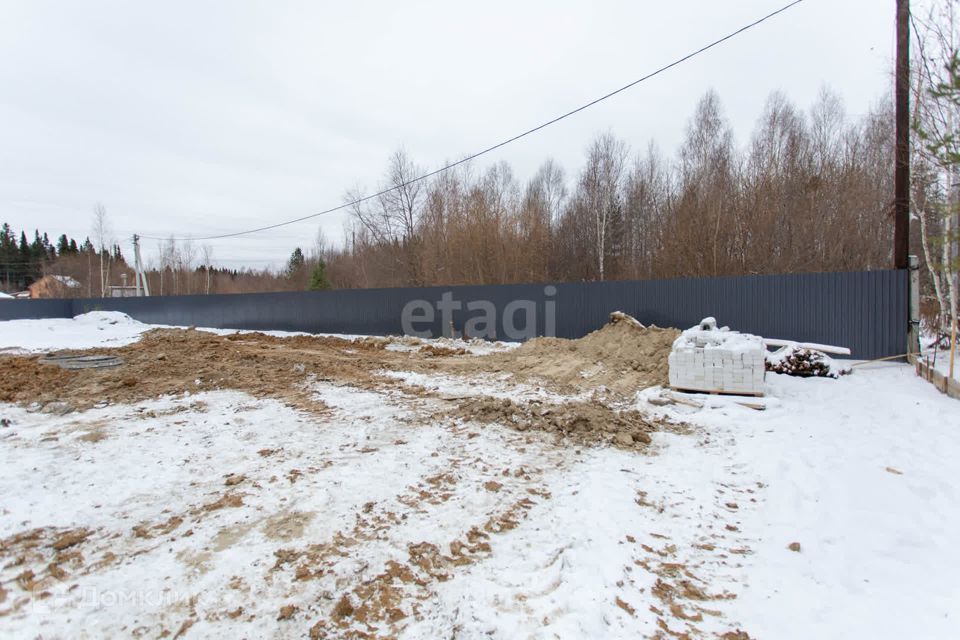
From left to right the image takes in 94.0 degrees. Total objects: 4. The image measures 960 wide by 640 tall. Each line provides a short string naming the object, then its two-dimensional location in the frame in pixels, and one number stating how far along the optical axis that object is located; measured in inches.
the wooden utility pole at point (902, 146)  329.4
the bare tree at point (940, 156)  269.4
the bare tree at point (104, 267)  1780.3
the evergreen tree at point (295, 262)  2332.7
